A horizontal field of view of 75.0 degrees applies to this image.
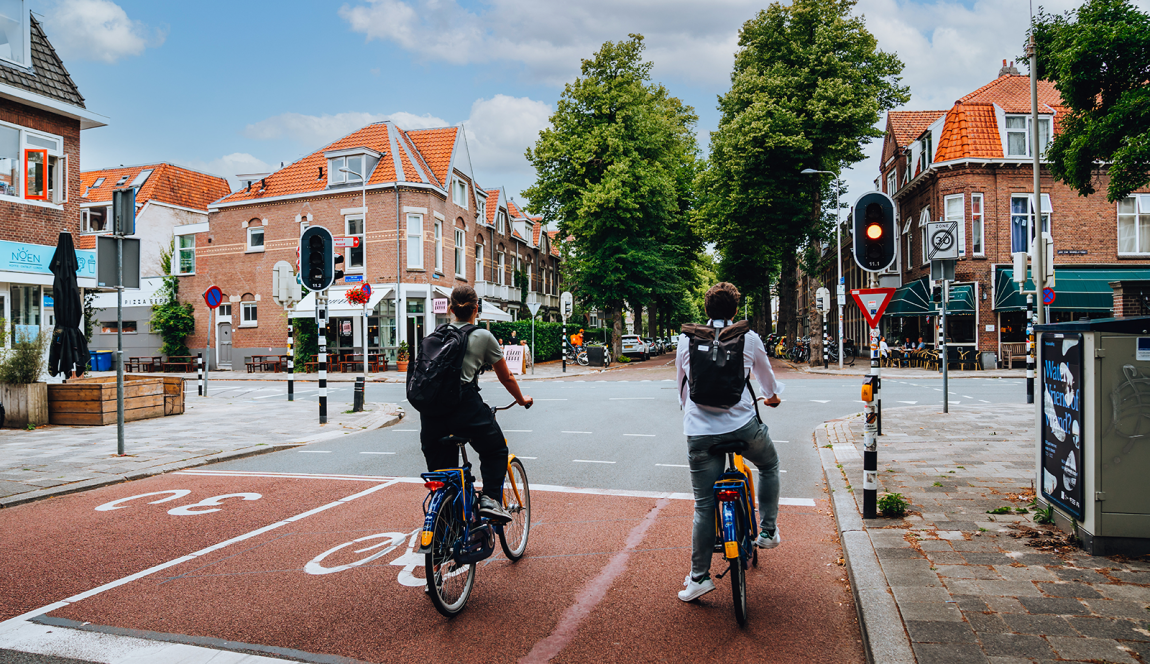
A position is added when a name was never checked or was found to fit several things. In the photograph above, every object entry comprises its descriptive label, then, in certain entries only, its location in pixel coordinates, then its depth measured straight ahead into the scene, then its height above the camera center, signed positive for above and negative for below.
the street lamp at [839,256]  28.37 +3.94
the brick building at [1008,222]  29.08 +4.33
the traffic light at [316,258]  13.63 +1.48
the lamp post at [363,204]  30.88 +5.80
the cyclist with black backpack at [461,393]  4.12 -0.31
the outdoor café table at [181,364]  35.38 -1.10
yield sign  8.48 +0.38
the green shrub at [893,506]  5.74 -1.33
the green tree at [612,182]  35.84 +7.52
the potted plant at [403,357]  31.80 -0.80
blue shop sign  14.60 +1.70
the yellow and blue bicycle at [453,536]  3.81 -1.09
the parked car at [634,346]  40.19 -0.54
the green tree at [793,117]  32.31 +9.41
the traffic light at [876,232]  6.86 +0.94
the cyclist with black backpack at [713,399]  4.04 -0.35
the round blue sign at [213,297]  21.59 +1.25
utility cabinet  4.43 -0.61
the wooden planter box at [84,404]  12.68 -1.06
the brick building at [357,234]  33.41 +4.82
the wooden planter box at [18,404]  12.28 -1.02
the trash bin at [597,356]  35.12 -0.92
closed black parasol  11.46 +0.41
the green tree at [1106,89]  11.60 +3.98
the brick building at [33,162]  14.86 +3.75
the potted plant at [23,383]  12.09 -0.67
